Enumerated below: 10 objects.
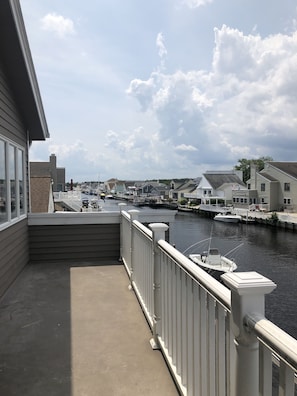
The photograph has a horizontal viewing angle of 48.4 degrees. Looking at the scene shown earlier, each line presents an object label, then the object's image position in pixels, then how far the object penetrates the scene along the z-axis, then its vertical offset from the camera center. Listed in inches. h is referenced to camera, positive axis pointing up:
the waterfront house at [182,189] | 2495.6 -22.2
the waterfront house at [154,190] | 3142.2 -37.0
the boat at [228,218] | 1515.7 -147.6
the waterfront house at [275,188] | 1574.7 -8.3
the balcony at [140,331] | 43.6 -51.6
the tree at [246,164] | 2654.5 +184.2
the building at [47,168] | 1056.8 +59.3
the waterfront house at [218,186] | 2036.2 +1.7
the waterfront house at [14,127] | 160.9 +35.1
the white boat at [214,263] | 650.3 -158.4
